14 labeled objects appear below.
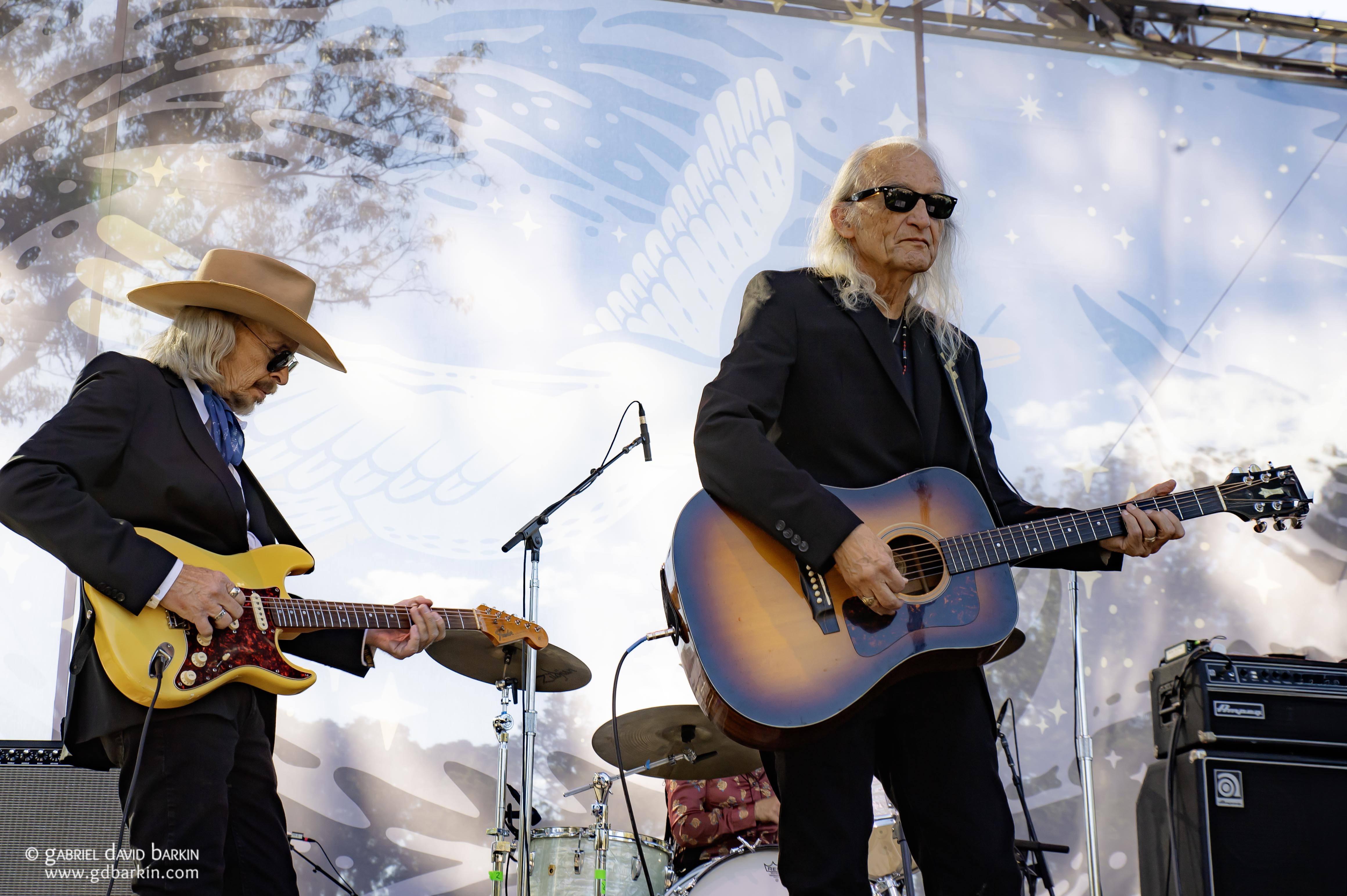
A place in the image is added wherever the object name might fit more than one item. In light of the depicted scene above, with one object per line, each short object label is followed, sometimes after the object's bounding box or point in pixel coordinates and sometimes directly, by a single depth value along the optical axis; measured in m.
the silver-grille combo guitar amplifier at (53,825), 3.67
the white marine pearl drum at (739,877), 3.74
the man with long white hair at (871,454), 2.21
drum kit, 4.17
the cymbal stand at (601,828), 4.17
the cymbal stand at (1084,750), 3.93
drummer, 4.38
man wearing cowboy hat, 2.47
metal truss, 6.29
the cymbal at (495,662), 4.17
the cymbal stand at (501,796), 4.10
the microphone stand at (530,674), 3.88
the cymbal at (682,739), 4.27
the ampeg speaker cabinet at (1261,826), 3.41
